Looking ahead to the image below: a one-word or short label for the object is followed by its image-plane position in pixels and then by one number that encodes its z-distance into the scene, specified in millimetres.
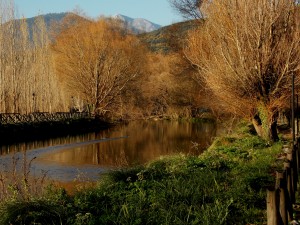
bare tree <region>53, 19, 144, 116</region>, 41875
